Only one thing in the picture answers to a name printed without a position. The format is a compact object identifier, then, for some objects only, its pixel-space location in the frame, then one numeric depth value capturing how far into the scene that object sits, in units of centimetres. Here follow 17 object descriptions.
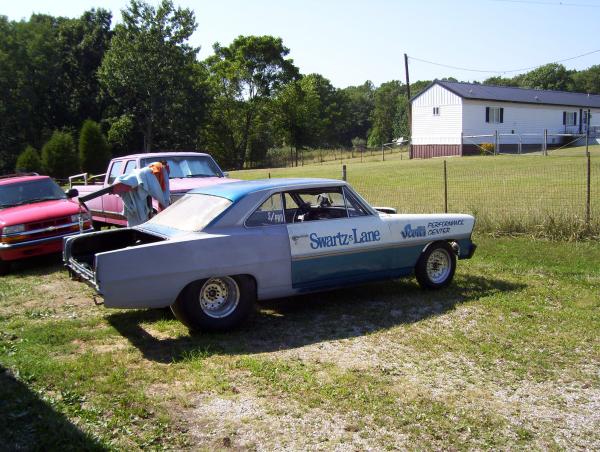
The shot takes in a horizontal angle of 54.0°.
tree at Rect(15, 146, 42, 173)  3612
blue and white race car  552
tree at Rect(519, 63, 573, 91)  9794
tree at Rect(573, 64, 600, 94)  10162
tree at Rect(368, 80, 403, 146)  8850
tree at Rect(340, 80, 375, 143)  9846
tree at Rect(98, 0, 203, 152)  4738
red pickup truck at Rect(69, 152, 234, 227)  1075
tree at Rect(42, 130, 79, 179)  3650
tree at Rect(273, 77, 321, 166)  6109
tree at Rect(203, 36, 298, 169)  5734
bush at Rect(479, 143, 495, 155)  3850
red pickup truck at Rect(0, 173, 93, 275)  961
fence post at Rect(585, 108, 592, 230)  1043
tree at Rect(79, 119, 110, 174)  3872
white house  4050
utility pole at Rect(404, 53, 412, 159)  4388
